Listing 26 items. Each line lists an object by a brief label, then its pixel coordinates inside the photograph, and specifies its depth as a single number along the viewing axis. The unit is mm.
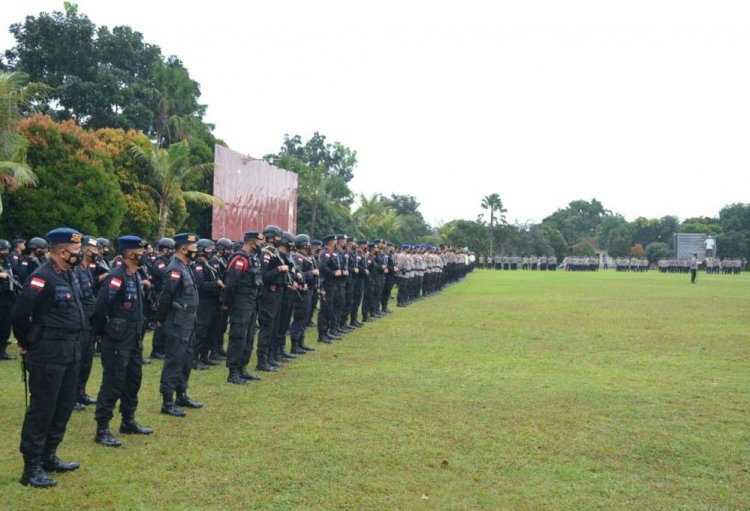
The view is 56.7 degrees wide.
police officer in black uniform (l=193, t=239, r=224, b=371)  10234
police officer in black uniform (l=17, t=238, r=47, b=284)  11672
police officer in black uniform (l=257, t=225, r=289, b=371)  9773
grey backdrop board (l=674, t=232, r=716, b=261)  74812
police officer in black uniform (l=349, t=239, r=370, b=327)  15422
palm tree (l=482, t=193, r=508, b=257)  70312
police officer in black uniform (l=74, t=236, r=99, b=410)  6256
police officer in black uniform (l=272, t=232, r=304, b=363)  10359
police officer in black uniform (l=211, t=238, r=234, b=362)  11062
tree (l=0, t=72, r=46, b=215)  16062
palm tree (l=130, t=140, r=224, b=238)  24812
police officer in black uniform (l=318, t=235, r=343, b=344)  13156
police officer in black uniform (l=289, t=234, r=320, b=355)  11438
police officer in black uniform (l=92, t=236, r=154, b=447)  6273
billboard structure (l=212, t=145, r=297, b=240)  22422
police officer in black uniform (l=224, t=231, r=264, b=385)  8977
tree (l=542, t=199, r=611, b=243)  101875
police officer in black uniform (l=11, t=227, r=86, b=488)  5273
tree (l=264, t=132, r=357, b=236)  40500
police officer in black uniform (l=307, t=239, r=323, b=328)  13285
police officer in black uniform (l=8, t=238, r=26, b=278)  11758
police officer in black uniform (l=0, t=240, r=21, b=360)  10953
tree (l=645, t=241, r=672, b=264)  78625
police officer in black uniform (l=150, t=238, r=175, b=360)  11070
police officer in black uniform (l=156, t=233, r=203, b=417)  7242
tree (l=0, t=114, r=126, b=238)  19812
